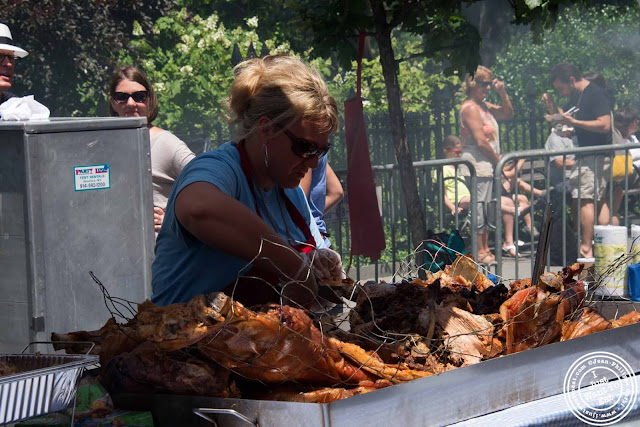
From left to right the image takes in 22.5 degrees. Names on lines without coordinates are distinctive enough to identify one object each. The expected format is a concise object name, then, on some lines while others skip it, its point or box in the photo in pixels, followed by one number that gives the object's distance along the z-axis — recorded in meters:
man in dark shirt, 20.34
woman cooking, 4.64
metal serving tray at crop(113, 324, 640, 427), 3.69
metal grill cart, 8.10
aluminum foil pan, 3.26
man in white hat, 10.12
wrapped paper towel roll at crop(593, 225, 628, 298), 7.64
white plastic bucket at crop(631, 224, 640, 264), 7.47
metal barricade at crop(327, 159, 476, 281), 13.87
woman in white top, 9.91
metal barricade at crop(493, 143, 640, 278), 13.13
